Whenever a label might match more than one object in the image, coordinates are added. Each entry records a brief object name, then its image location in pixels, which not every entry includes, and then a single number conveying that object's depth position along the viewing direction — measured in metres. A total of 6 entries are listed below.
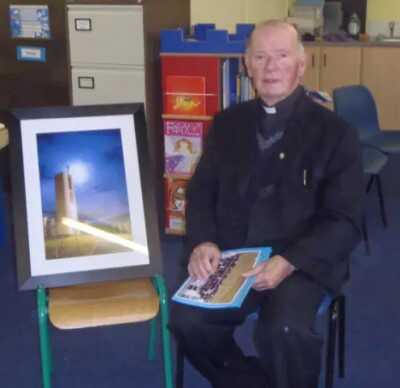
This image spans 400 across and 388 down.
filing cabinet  3.48
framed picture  1.97
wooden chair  1.92
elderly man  1.86
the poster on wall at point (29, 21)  3.81
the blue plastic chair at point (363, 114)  3.97
